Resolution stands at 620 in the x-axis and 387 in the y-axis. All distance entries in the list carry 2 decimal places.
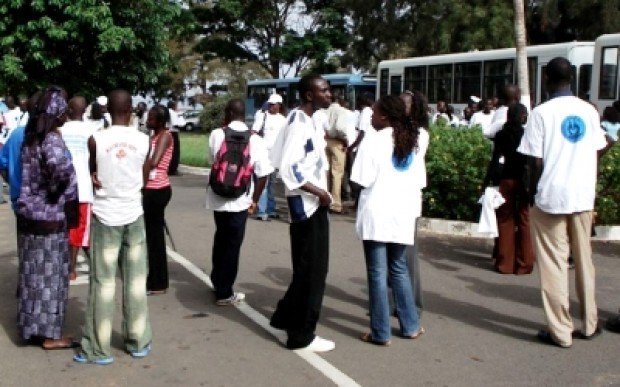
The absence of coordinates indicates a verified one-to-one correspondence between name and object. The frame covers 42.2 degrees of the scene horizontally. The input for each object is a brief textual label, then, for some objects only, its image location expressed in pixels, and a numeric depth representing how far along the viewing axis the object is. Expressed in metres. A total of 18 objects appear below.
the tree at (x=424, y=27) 28.14
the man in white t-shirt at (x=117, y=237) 5.40
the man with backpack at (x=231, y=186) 6.68
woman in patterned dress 5.41
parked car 52.71
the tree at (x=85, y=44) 20.12
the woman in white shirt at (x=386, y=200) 5.56
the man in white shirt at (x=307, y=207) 5.54
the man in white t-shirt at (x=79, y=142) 6.93
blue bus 30.02
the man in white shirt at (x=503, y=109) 8.28
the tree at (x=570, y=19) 26.16
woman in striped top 7.11
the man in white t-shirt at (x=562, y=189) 5.64
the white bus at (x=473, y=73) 19.12
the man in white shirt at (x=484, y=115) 13.20
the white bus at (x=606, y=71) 17.81
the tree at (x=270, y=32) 41.59
